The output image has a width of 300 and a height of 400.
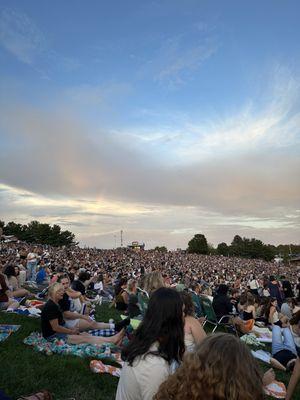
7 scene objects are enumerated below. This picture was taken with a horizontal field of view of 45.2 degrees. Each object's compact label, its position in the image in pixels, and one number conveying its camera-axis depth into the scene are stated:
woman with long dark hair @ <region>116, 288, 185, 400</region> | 2.36
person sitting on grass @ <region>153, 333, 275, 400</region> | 1.56
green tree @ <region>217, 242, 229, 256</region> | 125.93
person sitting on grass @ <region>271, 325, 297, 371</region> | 6.18
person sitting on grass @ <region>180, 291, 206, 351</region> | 4.44
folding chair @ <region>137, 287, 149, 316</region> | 7.47
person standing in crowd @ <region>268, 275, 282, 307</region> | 14.79
